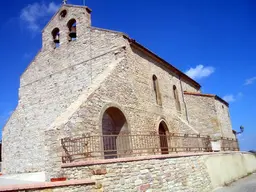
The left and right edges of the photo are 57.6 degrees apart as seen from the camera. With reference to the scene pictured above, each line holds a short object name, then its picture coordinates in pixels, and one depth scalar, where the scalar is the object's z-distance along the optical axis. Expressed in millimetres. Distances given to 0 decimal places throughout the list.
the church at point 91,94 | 10167
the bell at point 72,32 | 14430
